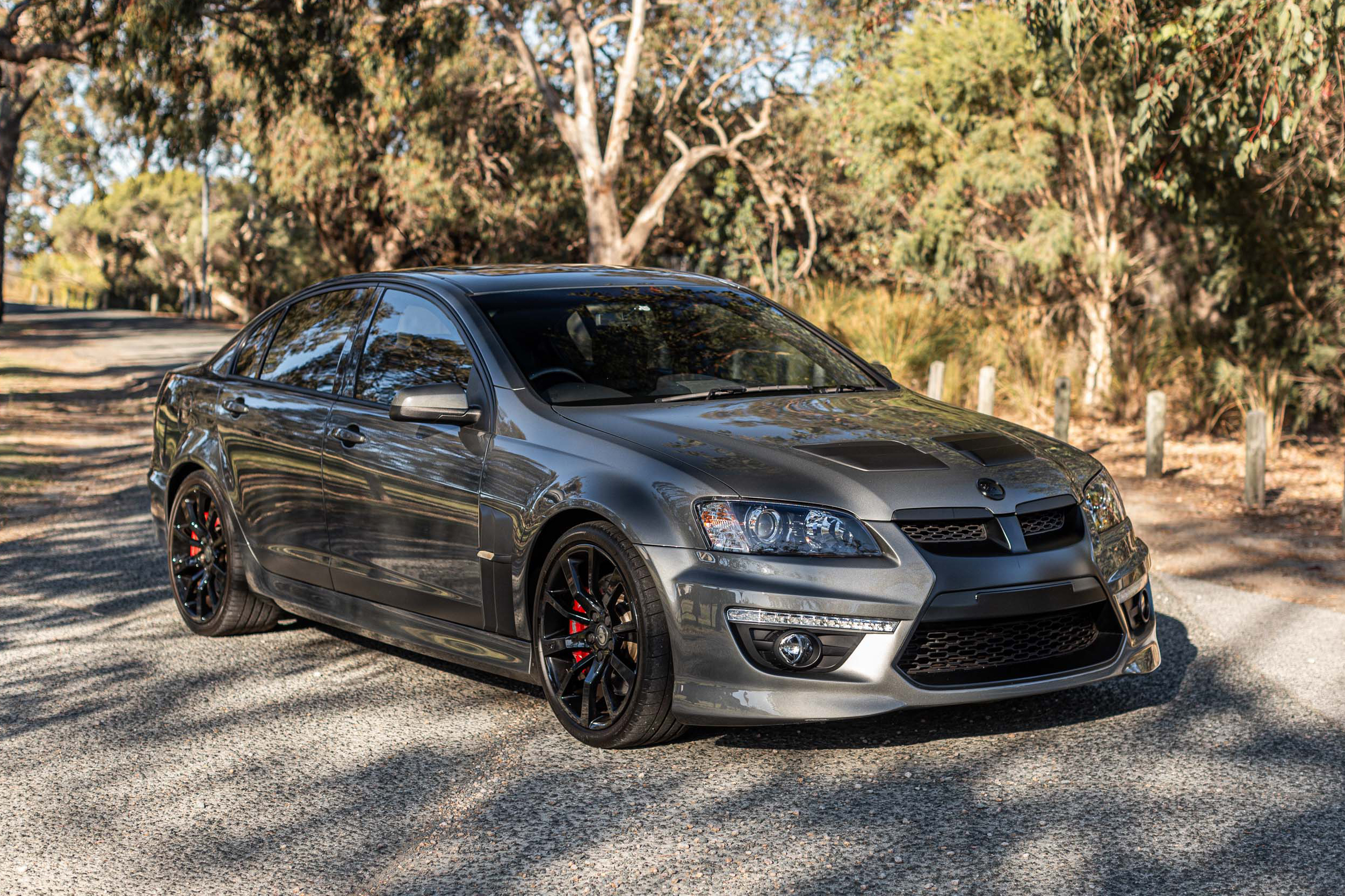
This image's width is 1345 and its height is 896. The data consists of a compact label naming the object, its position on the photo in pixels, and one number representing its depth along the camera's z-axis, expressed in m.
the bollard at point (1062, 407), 14.48
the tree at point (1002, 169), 17.97
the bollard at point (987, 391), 15.06
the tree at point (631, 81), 23.50
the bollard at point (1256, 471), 11.22
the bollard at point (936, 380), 15.70
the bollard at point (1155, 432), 12.80
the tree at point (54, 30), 18.14
